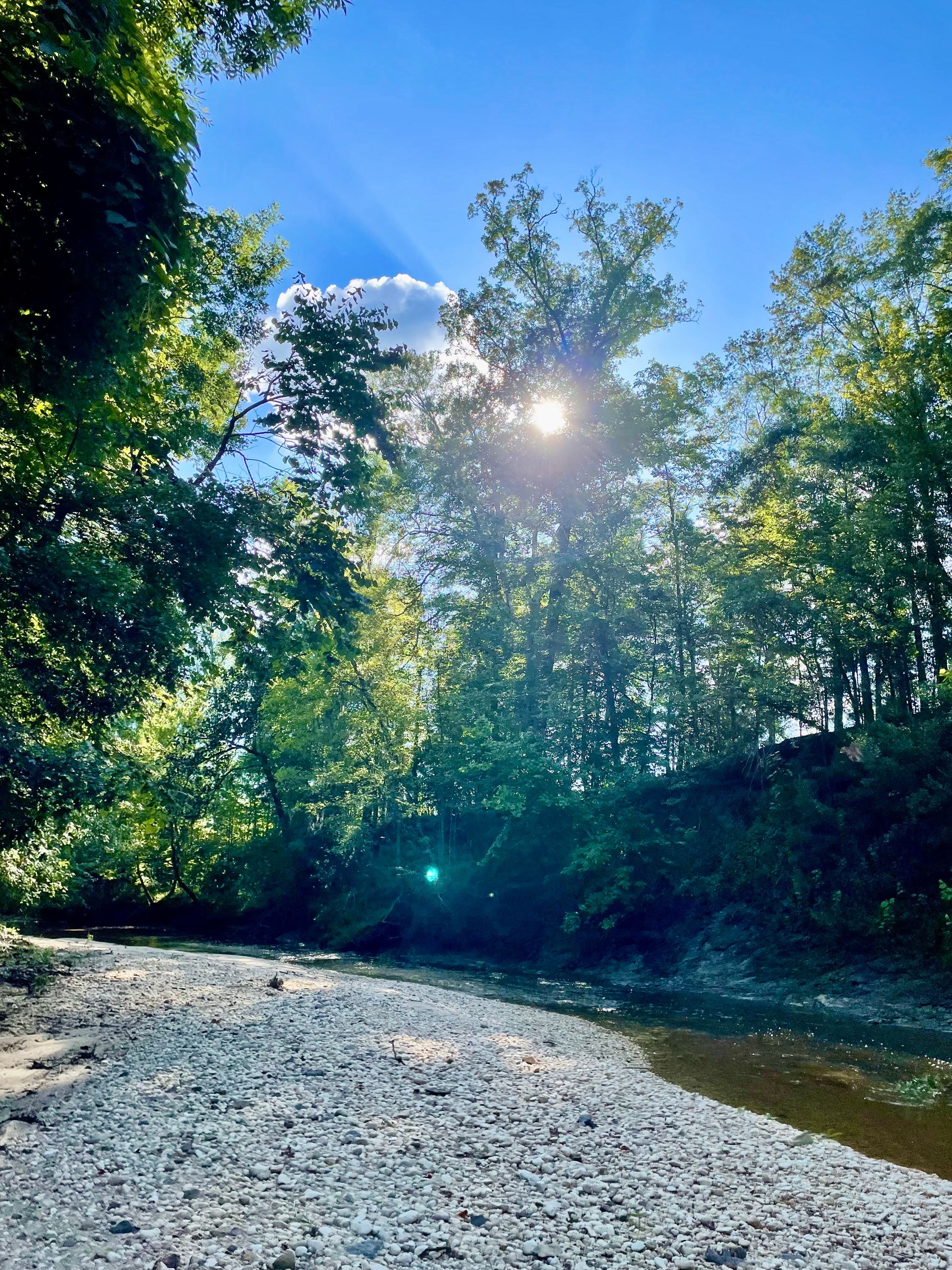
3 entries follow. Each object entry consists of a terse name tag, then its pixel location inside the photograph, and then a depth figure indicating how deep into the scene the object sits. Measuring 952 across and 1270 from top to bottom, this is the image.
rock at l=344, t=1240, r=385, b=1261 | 3.50
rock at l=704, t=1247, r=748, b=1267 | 3.59
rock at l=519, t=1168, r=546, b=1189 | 4.39
